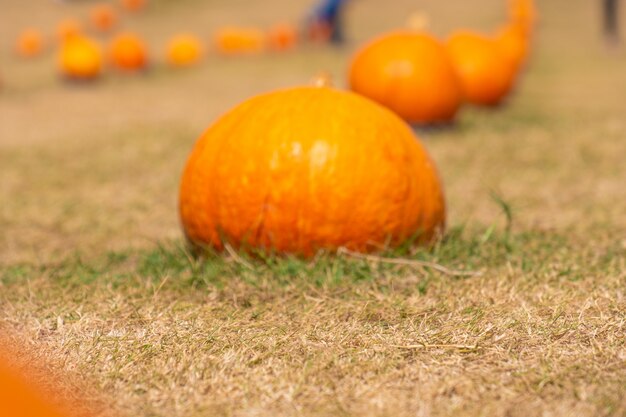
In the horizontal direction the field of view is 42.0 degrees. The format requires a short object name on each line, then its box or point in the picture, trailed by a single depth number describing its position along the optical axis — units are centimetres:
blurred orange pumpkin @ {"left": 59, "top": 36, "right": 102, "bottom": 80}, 1185
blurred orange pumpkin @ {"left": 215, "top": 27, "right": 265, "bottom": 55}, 1596
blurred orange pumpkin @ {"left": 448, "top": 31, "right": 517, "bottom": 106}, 861
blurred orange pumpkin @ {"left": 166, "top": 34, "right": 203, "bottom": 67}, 1444
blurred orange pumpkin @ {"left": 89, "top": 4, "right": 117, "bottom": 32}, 2133
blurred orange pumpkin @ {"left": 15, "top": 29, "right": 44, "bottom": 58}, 1705
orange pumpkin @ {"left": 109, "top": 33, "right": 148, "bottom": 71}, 1295
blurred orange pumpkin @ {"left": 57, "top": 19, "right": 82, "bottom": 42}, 1846
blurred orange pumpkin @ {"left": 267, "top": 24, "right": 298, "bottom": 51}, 1611
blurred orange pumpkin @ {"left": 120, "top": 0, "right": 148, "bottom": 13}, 2379
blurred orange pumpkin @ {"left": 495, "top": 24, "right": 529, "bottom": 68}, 1148
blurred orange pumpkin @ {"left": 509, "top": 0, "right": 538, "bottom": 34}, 1794
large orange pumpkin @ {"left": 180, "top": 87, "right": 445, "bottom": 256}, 335
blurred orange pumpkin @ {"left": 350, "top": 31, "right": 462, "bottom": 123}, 694
